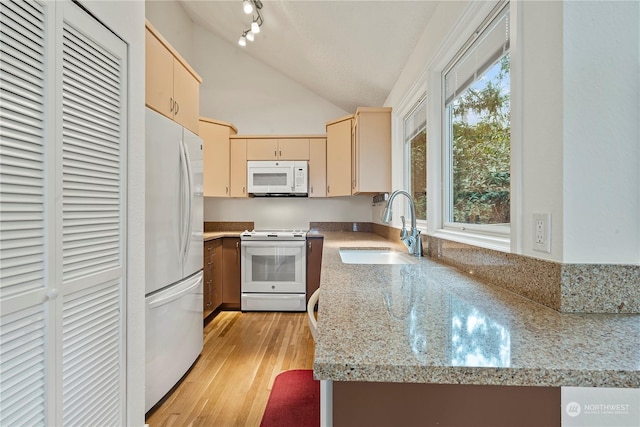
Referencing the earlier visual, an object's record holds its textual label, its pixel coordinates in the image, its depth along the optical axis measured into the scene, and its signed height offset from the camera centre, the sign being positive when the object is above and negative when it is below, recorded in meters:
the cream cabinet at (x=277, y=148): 3.72 +0.81
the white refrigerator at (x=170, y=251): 1.64 -0.22
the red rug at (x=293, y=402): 1.62 -1.09
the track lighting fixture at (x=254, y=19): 2.42 +1.79
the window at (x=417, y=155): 2.24 +0.49
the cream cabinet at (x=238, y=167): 3.72 +0.58
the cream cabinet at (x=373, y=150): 2.89 +0.62
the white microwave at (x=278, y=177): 3.64 +0.45
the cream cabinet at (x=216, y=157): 3.58 +0.68
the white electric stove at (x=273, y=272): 3.38 -0.64
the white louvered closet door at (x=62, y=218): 0.84 -0.01
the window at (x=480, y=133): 1.23 +0.39
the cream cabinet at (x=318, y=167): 3.73 +0.59
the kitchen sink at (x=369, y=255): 2.03 -0.28
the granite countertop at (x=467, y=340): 0.48 -0.24
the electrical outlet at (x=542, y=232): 0.82 -0.04
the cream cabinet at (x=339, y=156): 3.36 +0.67
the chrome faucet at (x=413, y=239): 1.84 -0.15
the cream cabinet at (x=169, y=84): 1.69 +0.82
